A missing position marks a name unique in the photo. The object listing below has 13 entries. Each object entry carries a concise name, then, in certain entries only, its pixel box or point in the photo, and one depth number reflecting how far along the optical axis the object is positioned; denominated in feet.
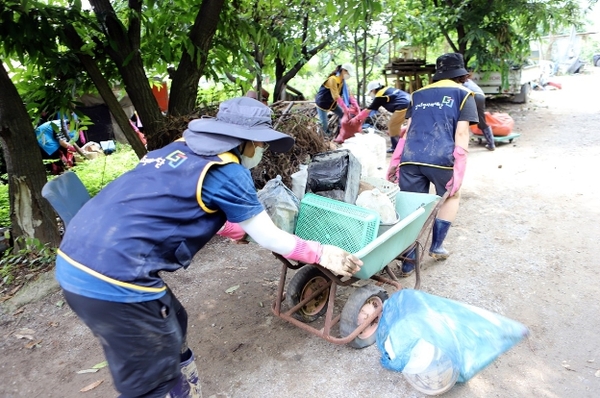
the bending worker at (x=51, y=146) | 27.02
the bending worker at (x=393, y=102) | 20.92
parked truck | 37.74
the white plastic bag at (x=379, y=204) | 9.82
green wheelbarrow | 8.89
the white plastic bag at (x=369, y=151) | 13.96
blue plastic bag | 7.51
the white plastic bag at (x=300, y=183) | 10.22
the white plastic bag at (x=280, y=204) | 9.30
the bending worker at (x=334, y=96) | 25.27
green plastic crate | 9.03
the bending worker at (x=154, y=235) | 5.74
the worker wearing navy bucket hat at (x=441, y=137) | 12.09
